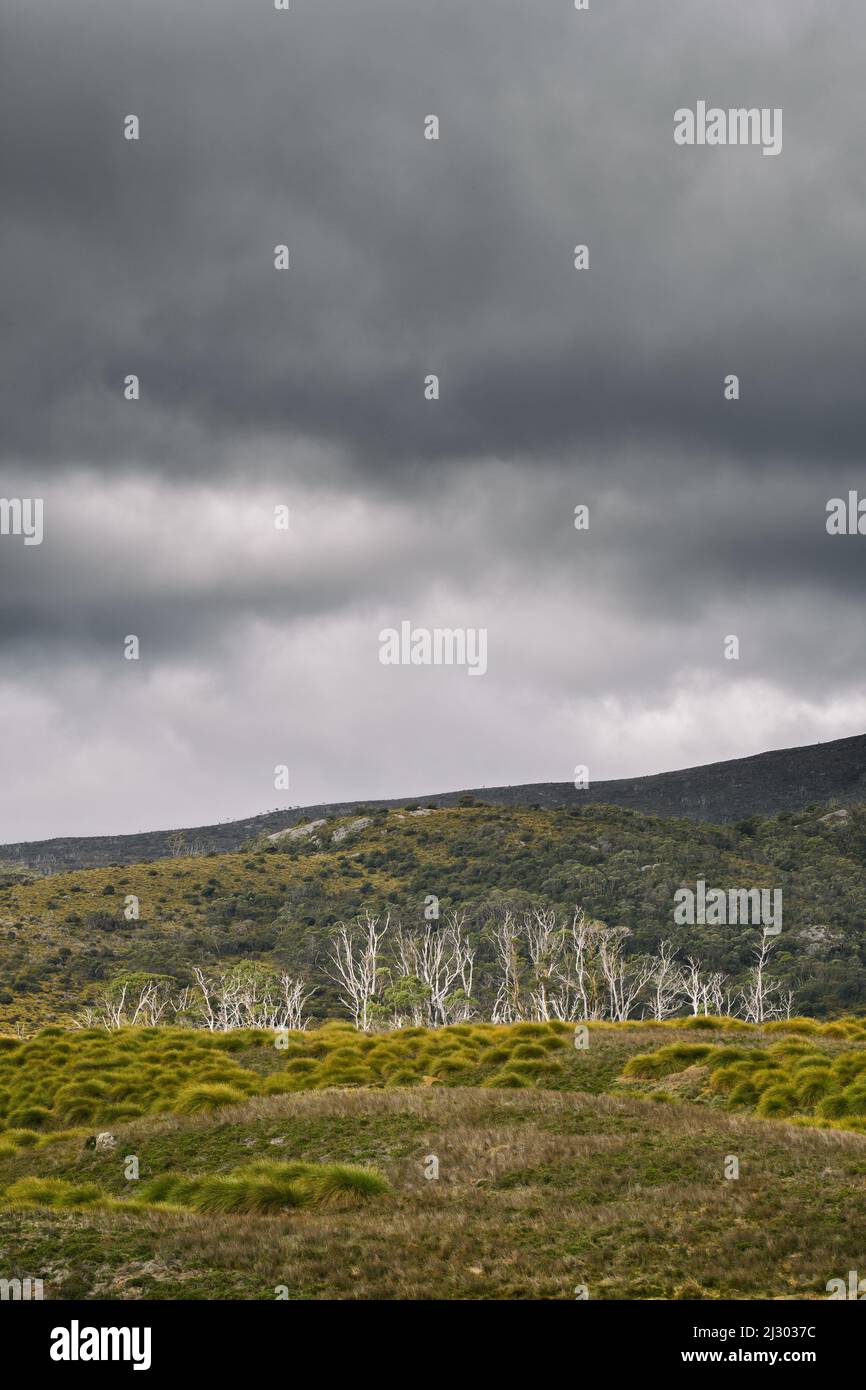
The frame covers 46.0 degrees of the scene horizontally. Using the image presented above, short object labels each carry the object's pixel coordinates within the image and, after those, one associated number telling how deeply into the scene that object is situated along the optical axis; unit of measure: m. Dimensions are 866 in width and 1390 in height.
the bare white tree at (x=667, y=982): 93.34
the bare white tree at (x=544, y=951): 93.06
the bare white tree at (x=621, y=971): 90.15
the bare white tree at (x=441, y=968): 90.50
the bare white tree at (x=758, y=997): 82.34
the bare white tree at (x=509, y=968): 88.62
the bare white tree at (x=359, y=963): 88.07
